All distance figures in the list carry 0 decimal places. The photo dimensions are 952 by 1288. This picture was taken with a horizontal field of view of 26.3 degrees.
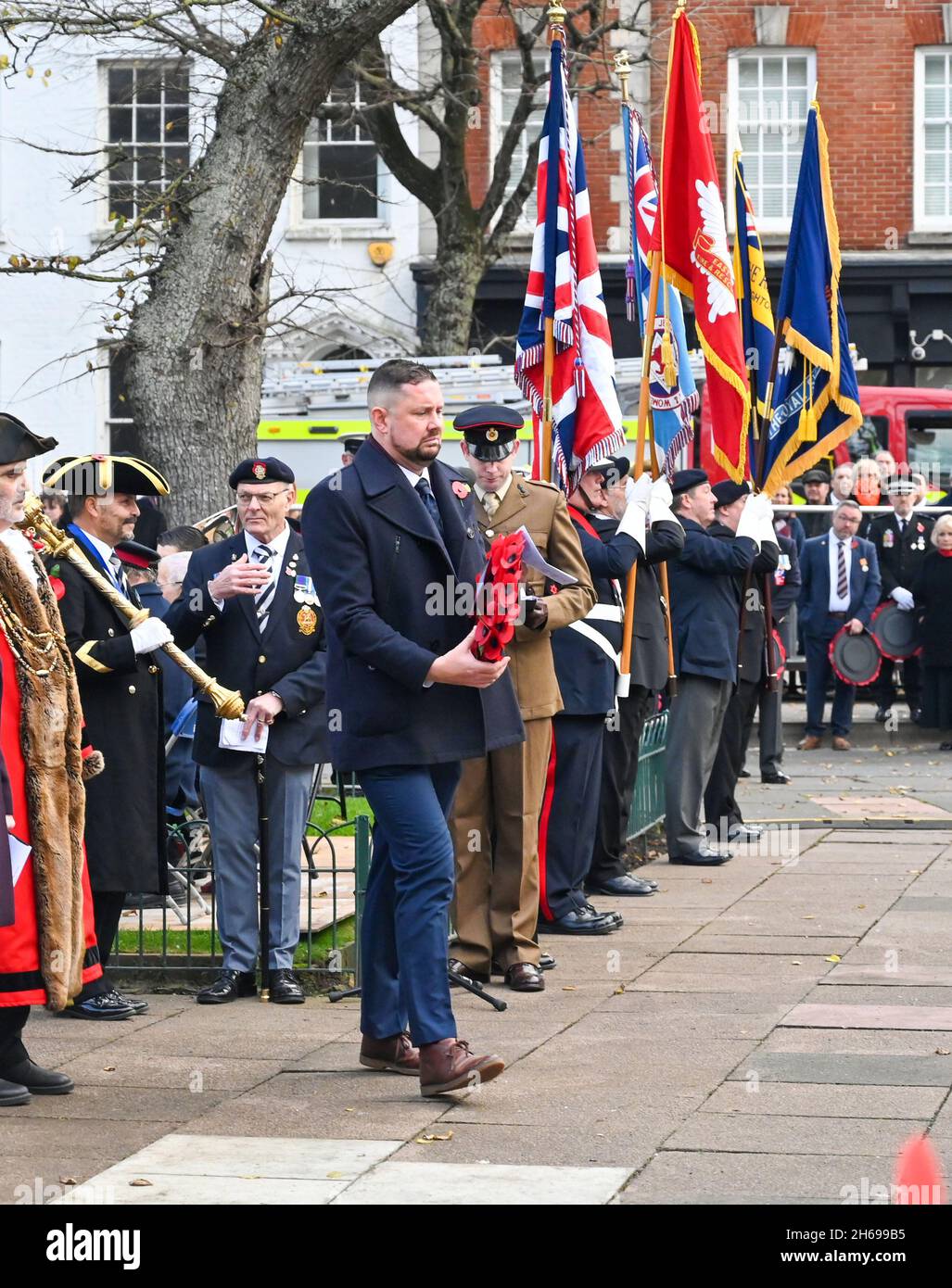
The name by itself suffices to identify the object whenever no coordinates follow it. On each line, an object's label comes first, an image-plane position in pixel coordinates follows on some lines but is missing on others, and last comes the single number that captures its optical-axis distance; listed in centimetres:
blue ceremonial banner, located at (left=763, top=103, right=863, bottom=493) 1277
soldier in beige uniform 801
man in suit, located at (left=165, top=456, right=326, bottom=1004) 788
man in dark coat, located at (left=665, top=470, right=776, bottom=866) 1120
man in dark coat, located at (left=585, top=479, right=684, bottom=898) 1022
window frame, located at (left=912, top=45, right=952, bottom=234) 2617
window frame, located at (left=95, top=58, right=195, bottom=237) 2509
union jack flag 1016
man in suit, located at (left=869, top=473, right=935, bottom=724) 1839
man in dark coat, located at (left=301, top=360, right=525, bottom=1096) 613
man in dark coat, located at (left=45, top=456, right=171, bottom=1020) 748
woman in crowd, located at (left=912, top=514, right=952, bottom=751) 1764
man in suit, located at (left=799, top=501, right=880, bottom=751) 1764
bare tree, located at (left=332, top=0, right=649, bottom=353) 2161
